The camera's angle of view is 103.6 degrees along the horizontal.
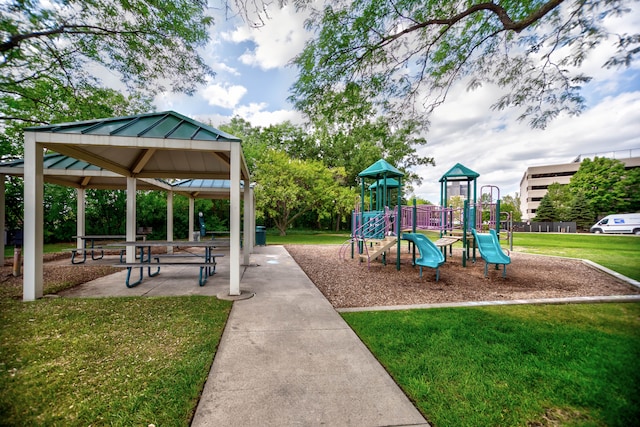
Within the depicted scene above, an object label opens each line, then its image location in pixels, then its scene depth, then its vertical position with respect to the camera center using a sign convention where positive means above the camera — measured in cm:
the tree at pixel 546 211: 3262 +33
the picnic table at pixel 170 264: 547 -107
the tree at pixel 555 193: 3183 +272
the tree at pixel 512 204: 5546 +243
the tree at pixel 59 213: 1438 +14
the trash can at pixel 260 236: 1524 -130
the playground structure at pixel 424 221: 841 -27
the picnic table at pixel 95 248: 628 -115
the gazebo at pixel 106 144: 455 +139
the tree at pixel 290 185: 1917 +234
